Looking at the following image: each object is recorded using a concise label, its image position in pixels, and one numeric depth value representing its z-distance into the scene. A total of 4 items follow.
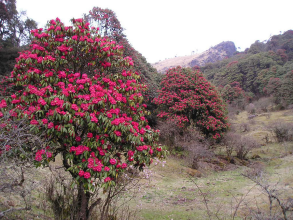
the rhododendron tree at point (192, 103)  15.20
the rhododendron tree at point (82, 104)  3.50
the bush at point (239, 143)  15.19
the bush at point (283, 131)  18.08
